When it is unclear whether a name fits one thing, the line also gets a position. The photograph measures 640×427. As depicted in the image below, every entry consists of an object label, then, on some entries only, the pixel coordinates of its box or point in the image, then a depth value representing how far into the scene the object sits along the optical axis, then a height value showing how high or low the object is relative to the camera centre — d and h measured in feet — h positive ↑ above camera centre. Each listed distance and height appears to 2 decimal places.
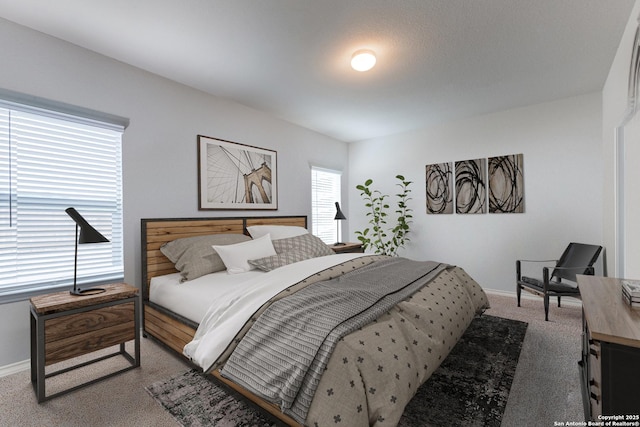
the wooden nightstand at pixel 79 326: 6.07 -2.55
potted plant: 16.21 -0.61
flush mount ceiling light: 8.32 +4.40
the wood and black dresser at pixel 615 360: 3.27 -1.73
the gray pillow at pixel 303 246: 10.25 -1.21
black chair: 10.02 -2.30
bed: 4.30 -2.18
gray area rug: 5.41 -3.81
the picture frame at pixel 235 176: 11.10 +1.52
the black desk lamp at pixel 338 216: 15.69 -0.23
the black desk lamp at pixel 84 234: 6.70 -0.47
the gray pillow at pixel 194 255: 8.58 -1.30
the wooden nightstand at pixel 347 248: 14.08 -1.80
